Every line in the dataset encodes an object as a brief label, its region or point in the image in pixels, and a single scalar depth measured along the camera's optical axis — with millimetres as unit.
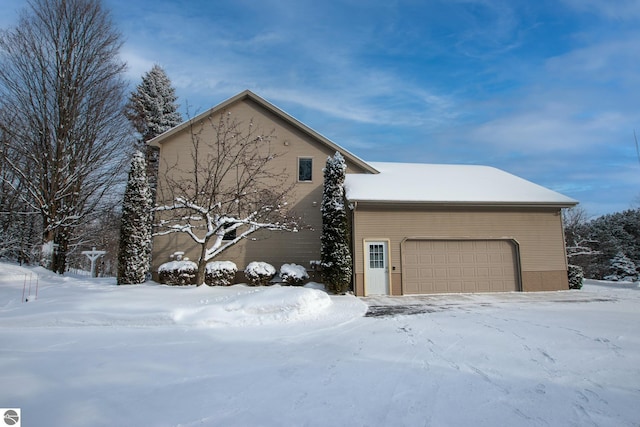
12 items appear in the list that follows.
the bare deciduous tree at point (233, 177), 13617
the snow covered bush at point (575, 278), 13484
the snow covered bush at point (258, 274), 12609
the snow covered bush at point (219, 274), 12508
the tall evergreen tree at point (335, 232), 11703
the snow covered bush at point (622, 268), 23500
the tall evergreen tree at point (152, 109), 23891
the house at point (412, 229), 12383
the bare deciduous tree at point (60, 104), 14156
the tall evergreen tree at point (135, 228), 12305
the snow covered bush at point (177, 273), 12469
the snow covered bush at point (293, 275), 12453
